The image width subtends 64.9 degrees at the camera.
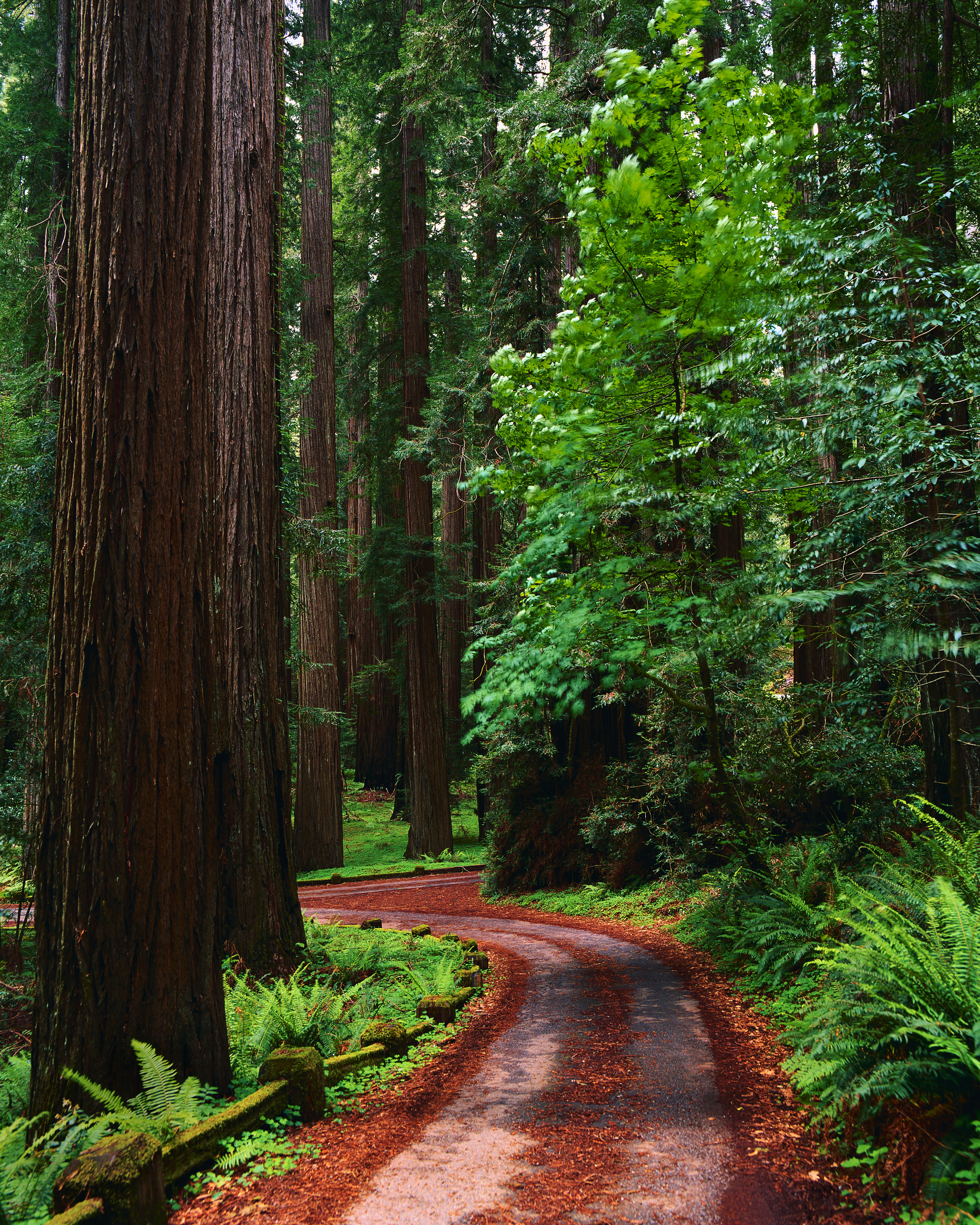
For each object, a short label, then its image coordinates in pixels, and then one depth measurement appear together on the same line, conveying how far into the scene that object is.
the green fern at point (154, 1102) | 3.43
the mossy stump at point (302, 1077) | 4.08
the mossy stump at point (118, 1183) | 2.89
